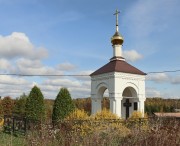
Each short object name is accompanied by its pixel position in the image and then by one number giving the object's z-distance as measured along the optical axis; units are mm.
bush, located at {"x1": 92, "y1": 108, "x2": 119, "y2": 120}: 13852
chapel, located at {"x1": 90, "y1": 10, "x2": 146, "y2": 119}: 16156
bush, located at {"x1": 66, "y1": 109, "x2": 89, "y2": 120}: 14099
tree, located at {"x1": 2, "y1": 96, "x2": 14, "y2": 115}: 34719
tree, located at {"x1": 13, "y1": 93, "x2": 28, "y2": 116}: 31658
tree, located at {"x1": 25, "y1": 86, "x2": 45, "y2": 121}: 20641
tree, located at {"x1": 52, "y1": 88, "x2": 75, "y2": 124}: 18312
